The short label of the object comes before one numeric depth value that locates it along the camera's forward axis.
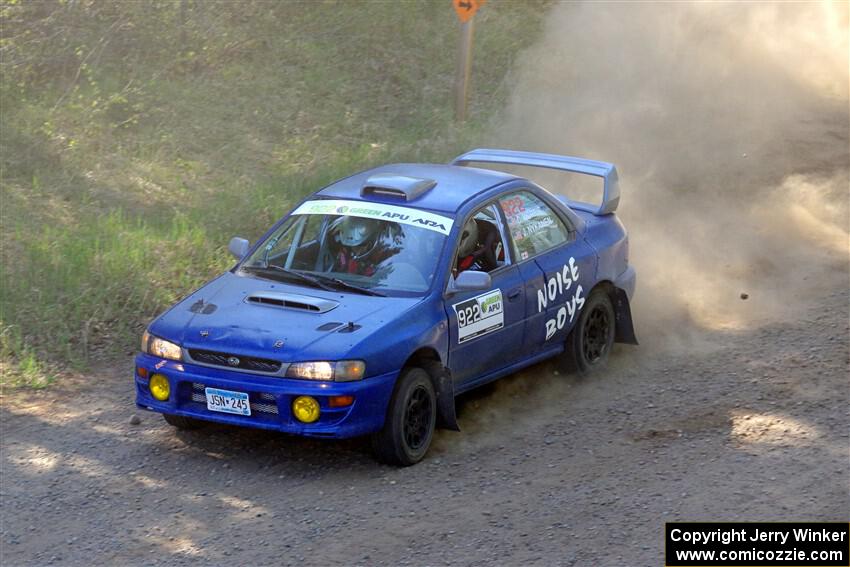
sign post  27.70
